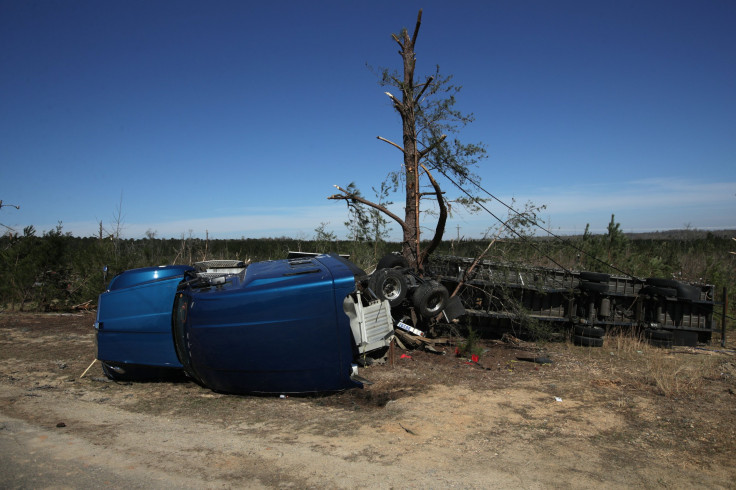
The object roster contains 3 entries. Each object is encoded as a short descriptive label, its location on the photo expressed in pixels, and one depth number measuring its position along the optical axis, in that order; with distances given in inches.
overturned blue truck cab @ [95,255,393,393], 202.1
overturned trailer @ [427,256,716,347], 349.7
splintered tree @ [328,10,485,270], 394.6
